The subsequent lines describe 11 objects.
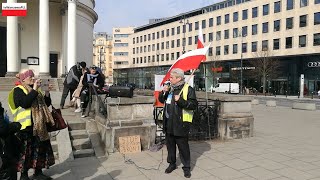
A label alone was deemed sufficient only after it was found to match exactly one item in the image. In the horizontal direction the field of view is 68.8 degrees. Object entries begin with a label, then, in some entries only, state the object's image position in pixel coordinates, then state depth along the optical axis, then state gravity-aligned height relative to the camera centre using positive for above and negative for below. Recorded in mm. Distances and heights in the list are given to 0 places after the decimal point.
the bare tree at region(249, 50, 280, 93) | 38669 +3665
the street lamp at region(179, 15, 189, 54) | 53200 +13270
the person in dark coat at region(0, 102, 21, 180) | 3056 -863
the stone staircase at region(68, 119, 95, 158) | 5352 -1287
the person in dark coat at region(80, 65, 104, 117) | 7261 +157
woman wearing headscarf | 3691 -524
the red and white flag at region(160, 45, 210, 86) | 5572 +682
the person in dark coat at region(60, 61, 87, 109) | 7977 +307
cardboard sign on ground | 5511 -1364
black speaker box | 5843 -99
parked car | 37594 -116
